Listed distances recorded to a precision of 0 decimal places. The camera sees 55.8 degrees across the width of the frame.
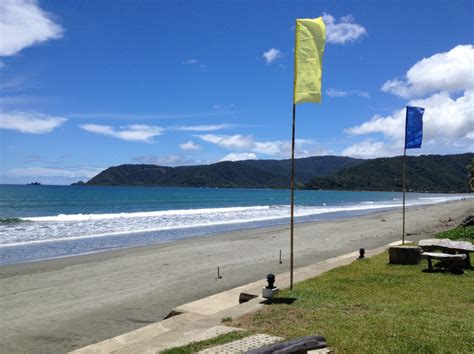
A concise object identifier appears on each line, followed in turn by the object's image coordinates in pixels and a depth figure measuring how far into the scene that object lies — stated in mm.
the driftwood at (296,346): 4531
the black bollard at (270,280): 8079
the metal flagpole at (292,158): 8177
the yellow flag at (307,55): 8148
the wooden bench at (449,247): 11381
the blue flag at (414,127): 14656
